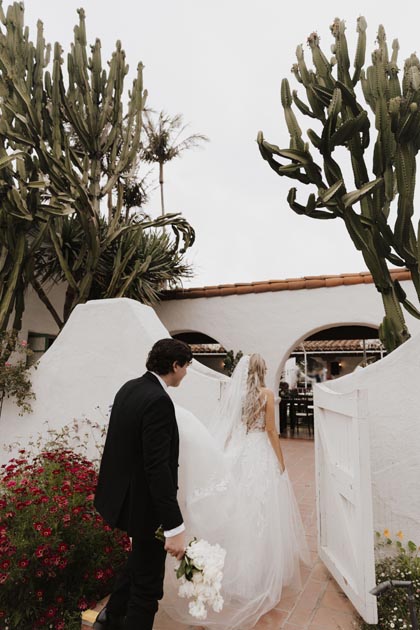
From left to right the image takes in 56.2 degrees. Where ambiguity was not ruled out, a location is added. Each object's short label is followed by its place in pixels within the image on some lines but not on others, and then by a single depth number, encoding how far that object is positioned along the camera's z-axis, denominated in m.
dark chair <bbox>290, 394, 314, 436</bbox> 11.28
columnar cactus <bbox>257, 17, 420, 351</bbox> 3.97
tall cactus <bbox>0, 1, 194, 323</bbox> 6.59
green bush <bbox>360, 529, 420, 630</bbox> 2.57
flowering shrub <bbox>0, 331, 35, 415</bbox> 5.28
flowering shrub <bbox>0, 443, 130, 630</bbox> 2.56
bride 2.67
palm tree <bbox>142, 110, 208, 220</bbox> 14.38
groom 2.01
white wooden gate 2.51
